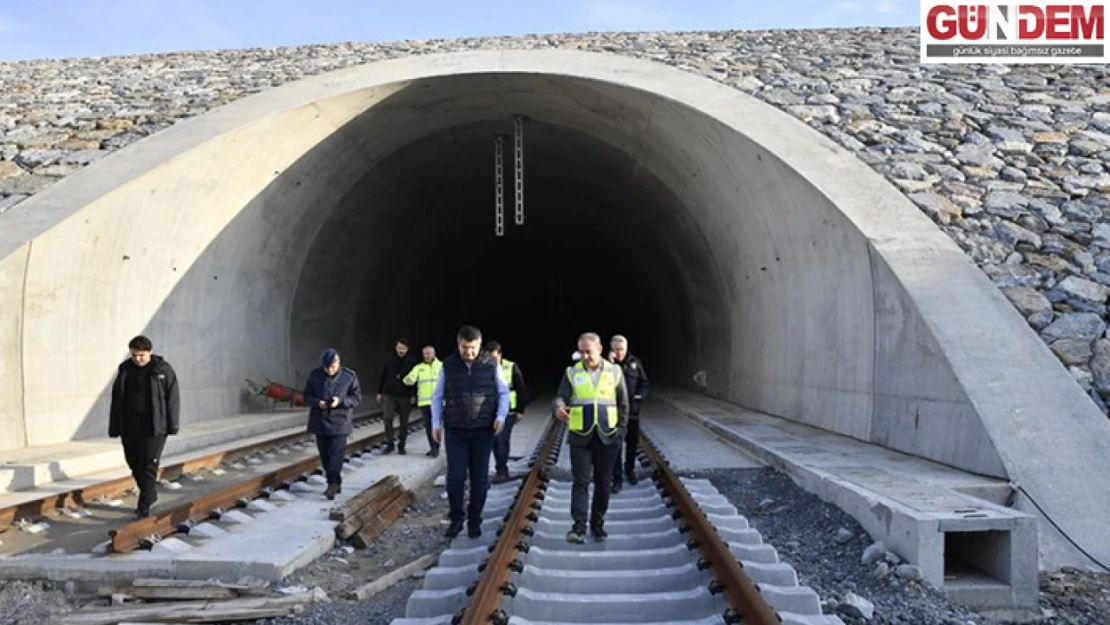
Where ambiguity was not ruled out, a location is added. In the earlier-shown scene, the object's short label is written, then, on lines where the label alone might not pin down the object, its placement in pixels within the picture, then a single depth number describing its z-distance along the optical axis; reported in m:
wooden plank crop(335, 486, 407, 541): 6.55
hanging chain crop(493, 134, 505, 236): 15.35
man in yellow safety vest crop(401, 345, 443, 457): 10.84
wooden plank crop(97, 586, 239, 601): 5.03
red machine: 14.45
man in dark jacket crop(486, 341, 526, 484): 8.96
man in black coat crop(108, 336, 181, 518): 6.71
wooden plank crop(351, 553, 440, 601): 5.27
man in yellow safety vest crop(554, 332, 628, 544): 6.05
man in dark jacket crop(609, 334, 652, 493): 7.67
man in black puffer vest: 6.21
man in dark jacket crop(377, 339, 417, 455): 11.08
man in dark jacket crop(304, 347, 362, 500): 7.84
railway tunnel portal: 7.95
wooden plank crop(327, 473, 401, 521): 6.87
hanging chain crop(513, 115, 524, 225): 14.78
